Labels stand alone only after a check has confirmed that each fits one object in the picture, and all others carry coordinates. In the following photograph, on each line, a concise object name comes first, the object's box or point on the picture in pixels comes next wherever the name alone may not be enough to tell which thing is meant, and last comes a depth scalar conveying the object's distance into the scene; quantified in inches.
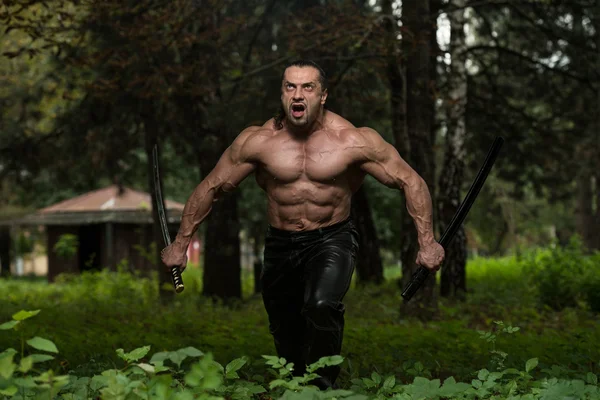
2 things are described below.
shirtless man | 237.3
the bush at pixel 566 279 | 518.8
